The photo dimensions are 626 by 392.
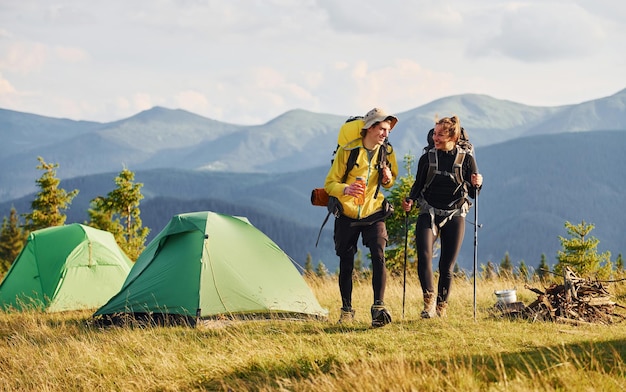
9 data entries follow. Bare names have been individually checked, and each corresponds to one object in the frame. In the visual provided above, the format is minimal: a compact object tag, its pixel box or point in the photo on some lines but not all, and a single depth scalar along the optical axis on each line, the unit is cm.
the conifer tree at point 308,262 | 10782
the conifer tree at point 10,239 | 8050
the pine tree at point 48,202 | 4612
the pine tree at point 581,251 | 2811
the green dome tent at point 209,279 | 1146
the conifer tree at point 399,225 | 2728
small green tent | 1494
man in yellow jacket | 898
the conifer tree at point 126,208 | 4441
